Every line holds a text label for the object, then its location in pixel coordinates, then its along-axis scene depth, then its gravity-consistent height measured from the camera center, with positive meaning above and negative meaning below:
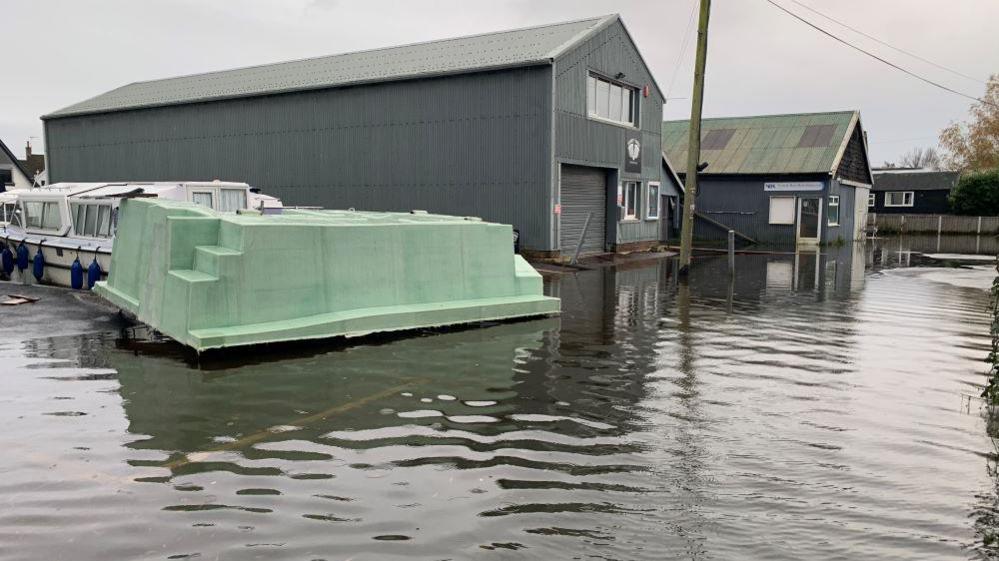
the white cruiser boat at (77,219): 16.30 +0.09
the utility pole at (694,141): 19.83 +2.22
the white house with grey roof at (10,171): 55.92 +3.62
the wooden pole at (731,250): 20.97 -0.52
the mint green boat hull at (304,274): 9.96 -0.68
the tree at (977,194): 57.38 +2.87
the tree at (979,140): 65.38 +7.85
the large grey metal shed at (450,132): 23.56 +3.20
